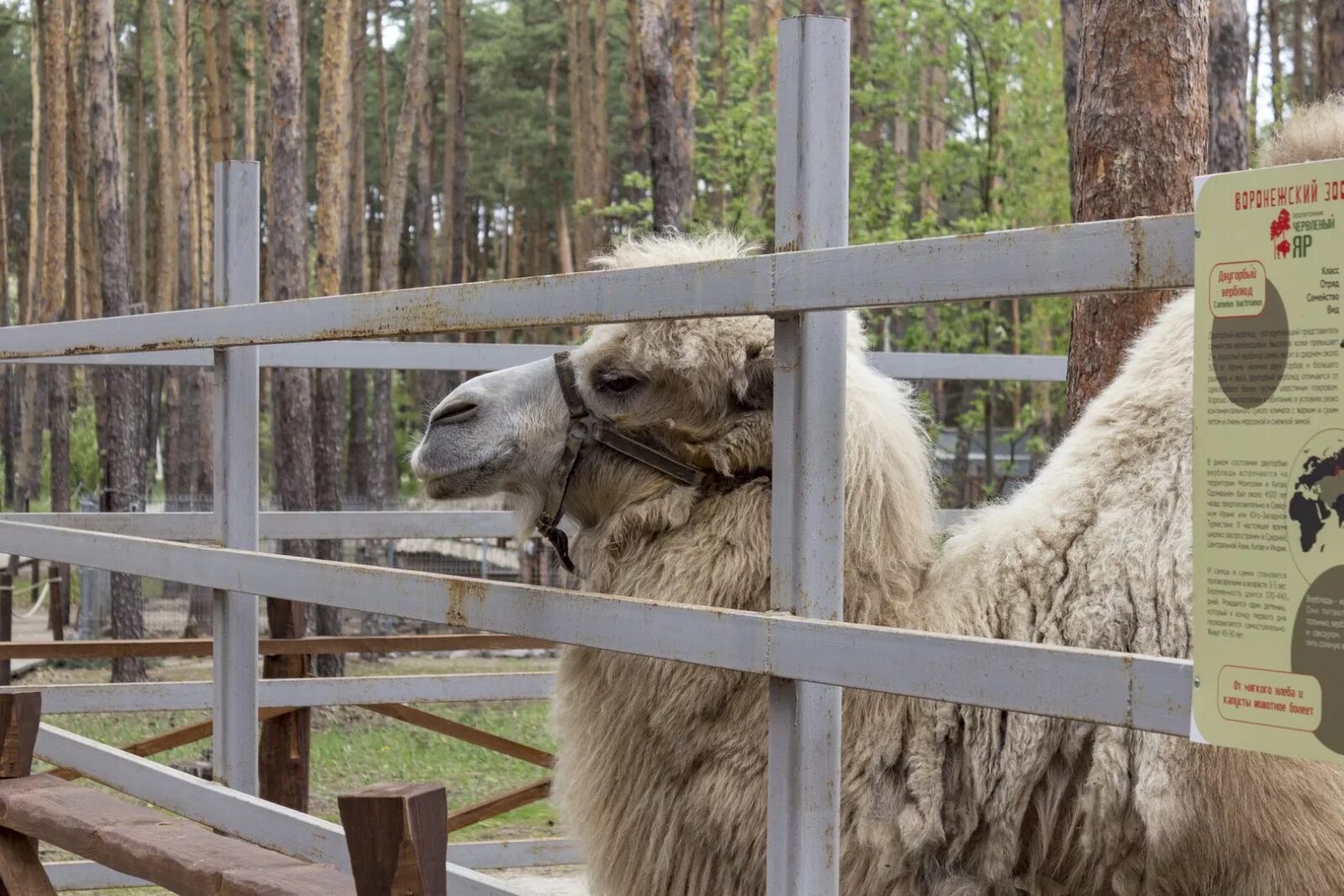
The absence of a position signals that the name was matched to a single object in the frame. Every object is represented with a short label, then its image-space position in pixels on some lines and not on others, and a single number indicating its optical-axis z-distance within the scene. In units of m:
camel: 2.44
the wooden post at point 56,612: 12.98
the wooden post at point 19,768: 3.55
